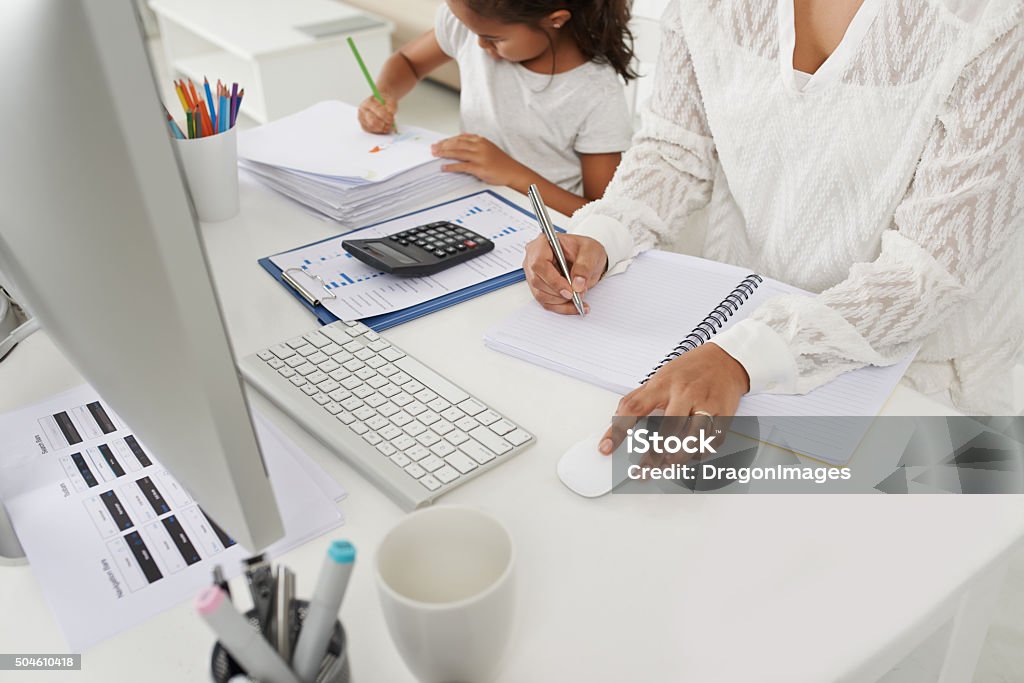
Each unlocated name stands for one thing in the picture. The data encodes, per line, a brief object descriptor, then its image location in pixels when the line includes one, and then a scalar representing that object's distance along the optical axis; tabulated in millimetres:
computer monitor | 337
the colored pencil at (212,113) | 1088
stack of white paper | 1135
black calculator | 960
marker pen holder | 419
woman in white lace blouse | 793
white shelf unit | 2902
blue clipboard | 886
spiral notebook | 748
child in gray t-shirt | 1330
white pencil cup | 1071
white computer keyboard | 666
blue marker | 395
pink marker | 368
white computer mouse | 652
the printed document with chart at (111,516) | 568
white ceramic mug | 440
